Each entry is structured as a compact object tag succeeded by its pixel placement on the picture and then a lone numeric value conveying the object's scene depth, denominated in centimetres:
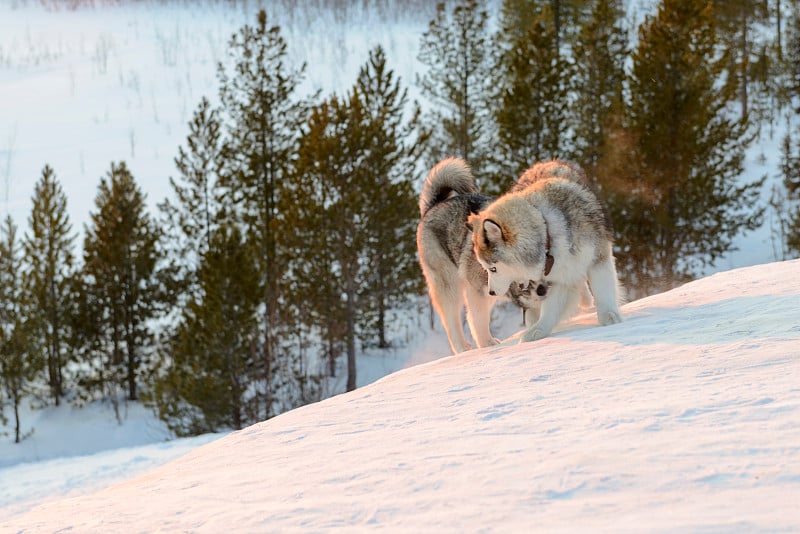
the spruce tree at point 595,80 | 3016
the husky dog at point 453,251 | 835
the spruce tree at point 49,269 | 3394
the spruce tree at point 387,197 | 2773
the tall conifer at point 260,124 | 3209
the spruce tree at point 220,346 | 2641
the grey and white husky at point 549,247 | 698
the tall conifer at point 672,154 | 2614
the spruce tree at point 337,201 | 2702
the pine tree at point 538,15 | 3706
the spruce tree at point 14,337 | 3212
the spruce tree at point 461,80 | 3200
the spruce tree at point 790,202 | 2689
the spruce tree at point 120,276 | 3441
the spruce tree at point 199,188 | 3300
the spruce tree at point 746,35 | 4075
